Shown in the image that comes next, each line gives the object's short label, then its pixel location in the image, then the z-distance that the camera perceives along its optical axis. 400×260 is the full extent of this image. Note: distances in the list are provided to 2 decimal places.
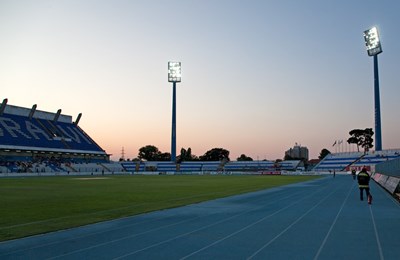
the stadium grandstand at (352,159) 87.94
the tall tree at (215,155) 184.90
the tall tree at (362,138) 150.25
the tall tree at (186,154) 184.27
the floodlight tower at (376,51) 81.75
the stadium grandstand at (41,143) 82.19
